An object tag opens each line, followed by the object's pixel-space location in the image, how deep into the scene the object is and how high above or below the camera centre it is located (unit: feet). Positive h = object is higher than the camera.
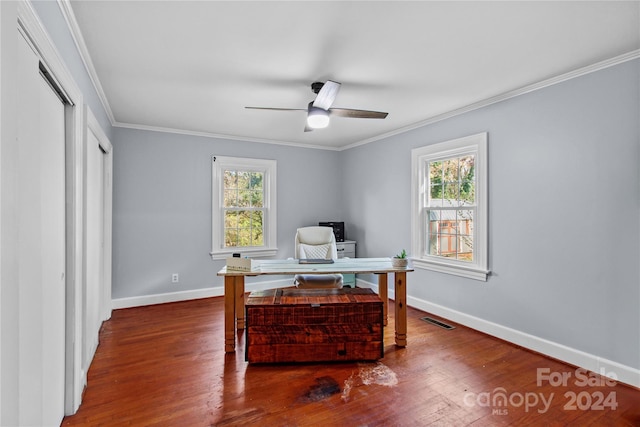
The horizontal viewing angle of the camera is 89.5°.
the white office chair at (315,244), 13.15 -1.32
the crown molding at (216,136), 13.77 +3.65
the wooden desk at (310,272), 9.53 -1.84
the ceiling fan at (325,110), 8.11 +2.90
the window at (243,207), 15.52 +0.25
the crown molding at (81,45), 5.82 +3.66
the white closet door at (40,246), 4.27 -0.55
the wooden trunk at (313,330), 8.60 -3.19
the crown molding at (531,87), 7.78 +3.69
